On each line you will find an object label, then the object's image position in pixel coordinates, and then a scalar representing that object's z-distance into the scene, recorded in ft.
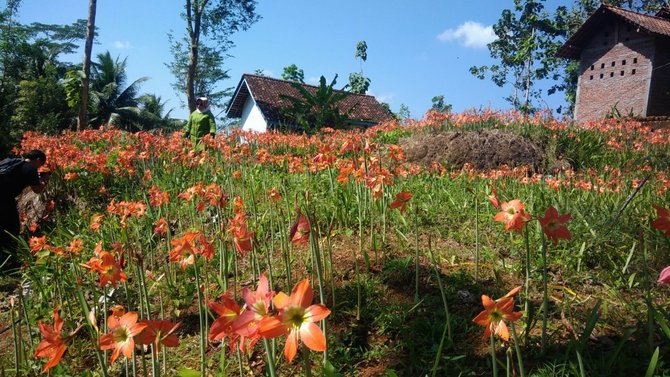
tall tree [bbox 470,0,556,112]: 112.37
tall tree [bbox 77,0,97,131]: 46.57
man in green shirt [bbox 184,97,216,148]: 24.72
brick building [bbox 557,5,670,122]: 53.98
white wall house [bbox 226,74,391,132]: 84.53
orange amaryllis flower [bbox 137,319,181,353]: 3.56
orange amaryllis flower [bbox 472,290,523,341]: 3.54
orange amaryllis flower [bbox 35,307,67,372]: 3.38
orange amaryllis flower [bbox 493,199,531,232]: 5.10
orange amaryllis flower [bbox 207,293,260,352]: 3.17
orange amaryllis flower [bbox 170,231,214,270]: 5.58
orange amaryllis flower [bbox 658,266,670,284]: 3.32
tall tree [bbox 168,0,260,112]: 64.75
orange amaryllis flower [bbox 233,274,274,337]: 2.98
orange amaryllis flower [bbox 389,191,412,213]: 6.82
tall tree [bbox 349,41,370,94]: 152.25
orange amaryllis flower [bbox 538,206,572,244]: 4.83
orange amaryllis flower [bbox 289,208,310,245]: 5.11
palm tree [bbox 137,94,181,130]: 115.45
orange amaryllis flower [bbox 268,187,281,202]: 8.45
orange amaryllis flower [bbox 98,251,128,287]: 5.07
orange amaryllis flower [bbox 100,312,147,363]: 3.52
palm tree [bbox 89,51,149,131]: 107.34
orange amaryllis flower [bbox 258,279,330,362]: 2.71
